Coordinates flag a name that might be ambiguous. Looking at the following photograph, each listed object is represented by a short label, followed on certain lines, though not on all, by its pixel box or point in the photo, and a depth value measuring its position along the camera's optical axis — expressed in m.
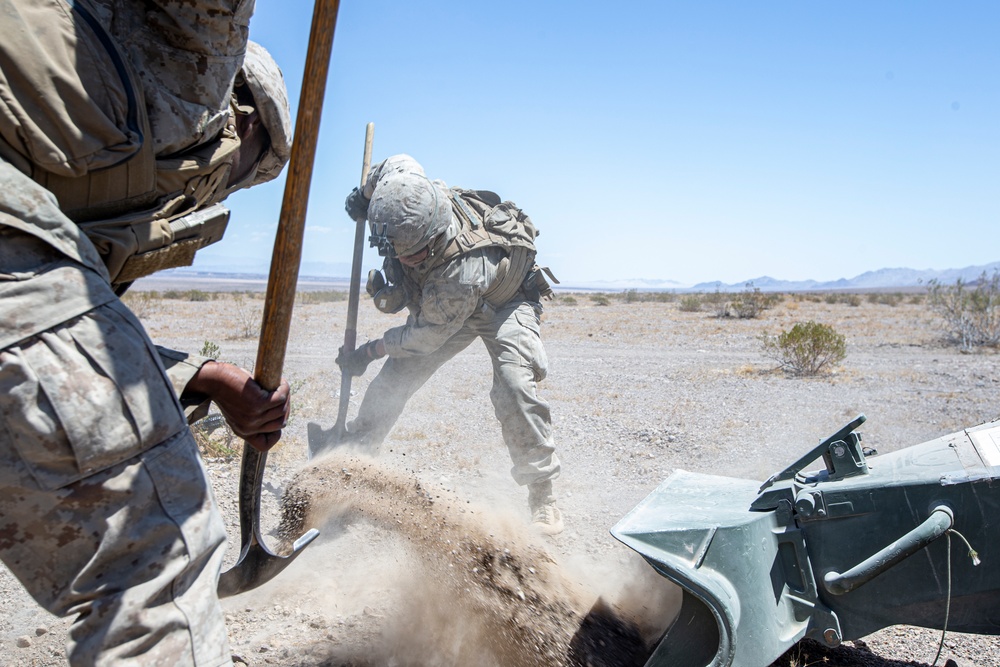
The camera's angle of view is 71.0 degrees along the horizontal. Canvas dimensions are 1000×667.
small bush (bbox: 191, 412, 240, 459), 4.59
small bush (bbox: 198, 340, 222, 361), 7.35
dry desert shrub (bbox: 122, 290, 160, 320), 17.03
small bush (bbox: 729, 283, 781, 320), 21.03
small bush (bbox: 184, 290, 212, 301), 26.61
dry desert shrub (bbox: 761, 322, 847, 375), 9.59
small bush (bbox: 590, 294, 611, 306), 31.46
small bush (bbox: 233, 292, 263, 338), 13.09
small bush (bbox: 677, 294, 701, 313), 24.50
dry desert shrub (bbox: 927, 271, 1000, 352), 12.87
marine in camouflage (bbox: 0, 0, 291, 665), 1.16
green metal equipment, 1.79
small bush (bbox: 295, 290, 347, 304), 29.39
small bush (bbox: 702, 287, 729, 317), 21.85
